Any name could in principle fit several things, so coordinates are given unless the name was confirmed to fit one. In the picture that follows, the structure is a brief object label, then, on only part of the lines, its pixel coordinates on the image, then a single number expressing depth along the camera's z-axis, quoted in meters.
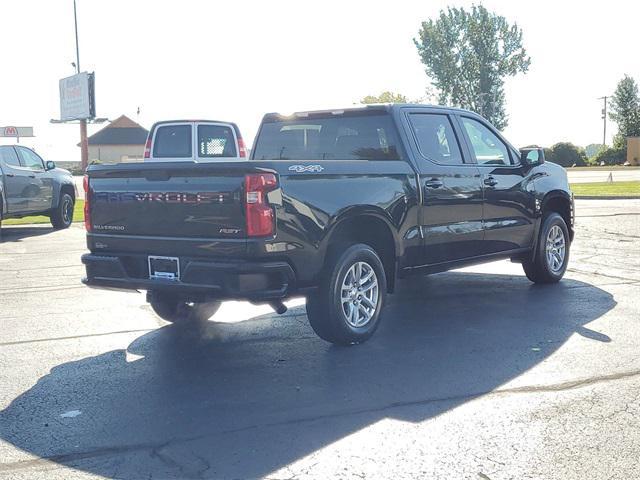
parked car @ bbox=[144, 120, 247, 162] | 14.93
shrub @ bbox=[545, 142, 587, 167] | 68.94
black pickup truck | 5.86
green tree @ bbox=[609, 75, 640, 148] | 86.25
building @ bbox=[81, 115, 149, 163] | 110.81
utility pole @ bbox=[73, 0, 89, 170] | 42.66
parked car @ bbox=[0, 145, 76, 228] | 16.48
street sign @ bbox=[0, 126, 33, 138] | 52.06
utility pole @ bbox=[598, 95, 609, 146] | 97.24
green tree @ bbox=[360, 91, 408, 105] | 84.56
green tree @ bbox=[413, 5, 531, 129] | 83.56
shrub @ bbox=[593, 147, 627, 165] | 71.38
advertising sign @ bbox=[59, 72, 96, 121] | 51.38
